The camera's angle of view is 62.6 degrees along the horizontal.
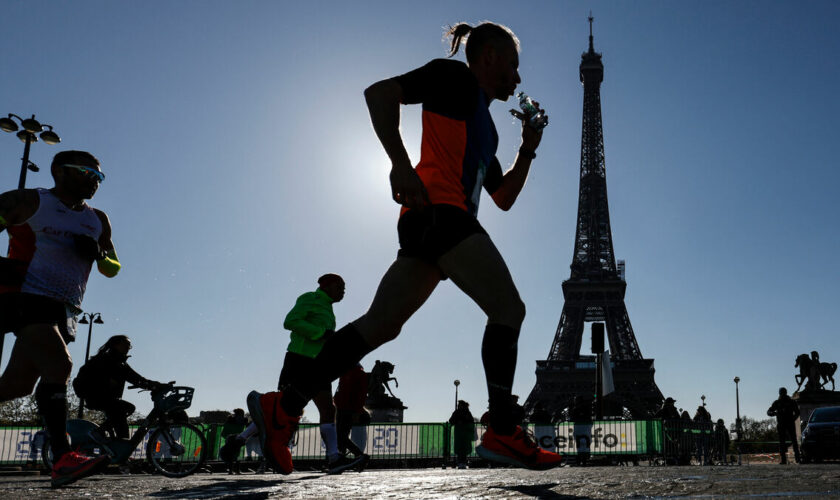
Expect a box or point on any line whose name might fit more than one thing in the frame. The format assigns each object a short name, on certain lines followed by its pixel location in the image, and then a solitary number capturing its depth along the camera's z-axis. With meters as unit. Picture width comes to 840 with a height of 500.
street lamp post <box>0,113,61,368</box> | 14.59
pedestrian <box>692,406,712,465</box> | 15.23
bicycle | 5.69
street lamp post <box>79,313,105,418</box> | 27.25
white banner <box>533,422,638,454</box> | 14.88
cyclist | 5.73
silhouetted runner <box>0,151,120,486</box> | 3.42
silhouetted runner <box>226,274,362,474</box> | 5.11
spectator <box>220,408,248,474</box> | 13.23
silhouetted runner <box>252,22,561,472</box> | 2.68
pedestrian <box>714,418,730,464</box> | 15.85
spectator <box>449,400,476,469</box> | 12.80
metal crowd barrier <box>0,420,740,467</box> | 14.84
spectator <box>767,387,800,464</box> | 14.59
